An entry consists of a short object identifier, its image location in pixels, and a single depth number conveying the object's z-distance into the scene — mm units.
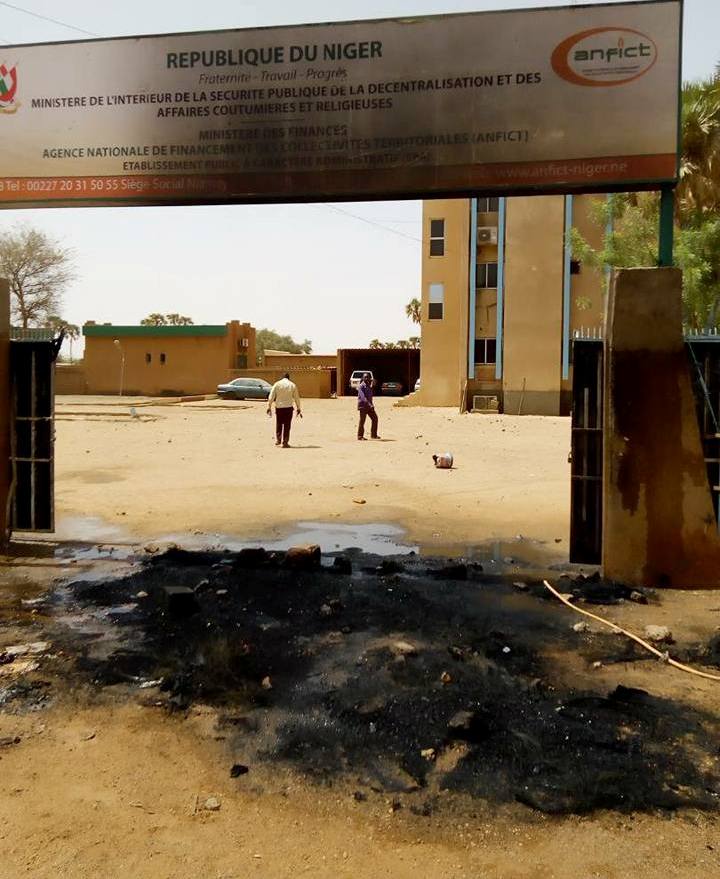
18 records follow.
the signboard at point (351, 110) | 6754
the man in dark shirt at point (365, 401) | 20000
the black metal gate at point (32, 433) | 7957
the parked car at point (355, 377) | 53531
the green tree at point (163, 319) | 78875
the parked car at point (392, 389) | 54906
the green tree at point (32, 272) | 57406
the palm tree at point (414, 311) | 71688
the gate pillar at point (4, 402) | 7793
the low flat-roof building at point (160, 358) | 51562
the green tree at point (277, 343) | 108988
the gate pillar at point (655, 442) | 6609
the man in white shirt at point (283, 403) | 17844
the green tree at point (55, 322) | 60984
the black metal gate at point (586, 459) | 7164
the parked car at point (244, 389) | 46031
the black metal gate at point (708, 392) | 6711
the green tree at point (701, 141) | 23562
